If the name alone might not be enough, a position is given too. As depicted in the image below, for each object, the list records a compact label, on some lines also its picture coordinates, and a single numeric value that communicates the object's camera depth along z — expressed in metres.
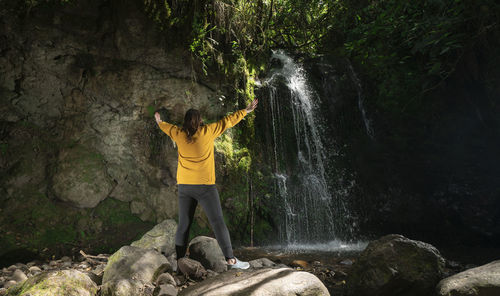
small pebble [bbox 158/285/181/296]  2.74
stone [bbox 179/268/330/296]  2.44
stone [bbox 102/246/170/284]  3.17
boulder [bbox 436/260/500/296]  2.67
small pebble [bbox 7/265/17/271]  3.97
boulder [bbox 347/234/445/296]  3.14
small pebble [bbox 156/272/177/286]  3.10
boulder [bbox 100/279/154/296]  2.82
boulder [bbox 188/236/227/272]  3.88
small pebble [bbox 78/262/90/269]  4.13
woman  3.32
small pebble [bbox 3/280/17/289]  3.23
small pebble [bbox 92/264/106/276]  3.63
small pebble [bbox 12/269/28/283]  3.50
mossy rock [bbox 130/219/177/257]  4.48
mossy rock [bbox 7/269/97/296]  2.58
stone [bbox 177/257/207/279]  3.40
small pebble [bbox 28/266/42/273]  3.89
